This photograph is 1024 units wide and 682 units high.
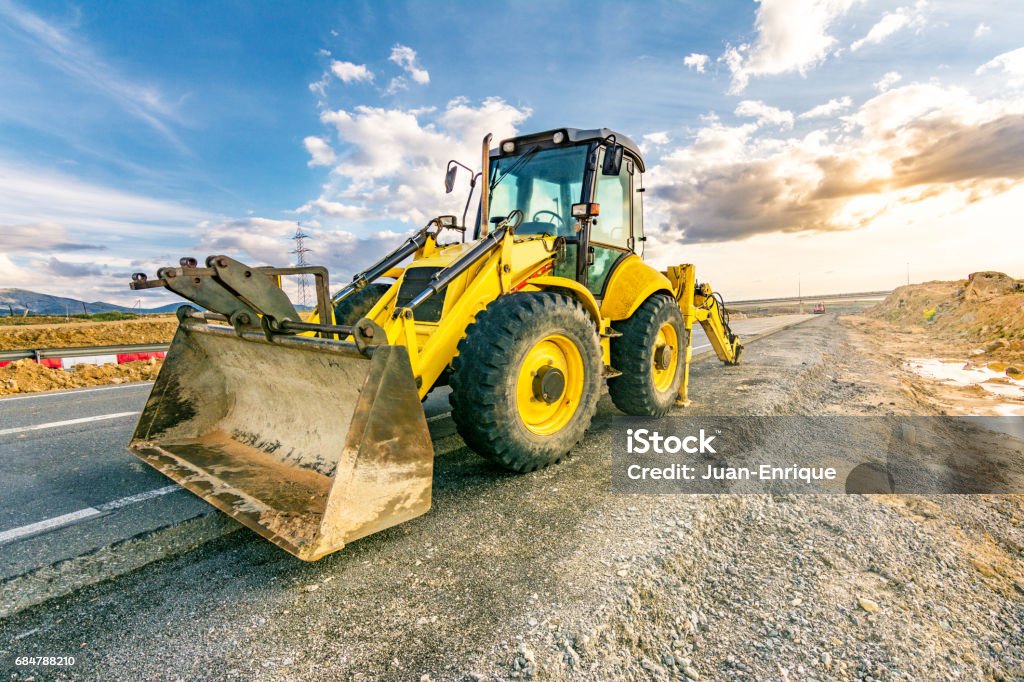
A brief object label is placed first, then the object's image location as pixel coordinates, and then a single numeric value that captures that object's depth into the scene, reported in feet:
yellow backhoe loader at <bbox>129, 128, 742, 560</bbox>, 7.63
